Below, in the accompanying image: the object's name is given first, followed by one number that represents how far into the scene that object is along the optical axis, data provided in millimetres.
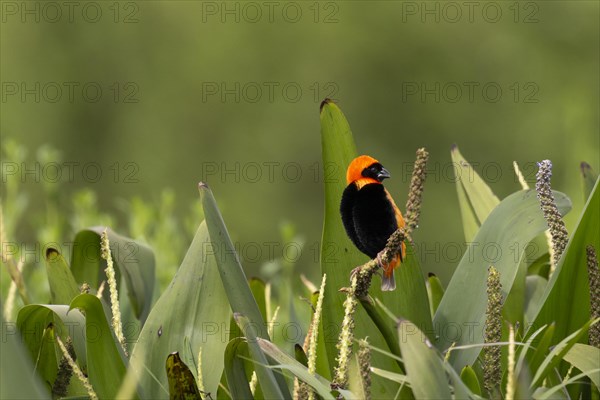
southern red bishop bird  7478
